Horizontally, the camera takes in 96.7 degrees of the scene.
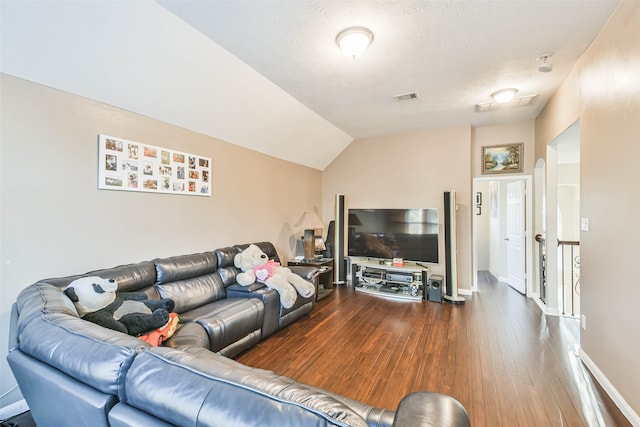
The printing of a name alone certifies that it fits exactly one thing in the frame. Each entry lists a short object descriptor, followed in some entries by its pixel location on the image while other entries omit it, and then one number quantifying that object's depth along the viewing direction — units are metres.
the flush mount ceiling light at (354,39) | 2.32
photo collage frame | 2.57
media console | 4.68
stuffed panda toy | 1.87
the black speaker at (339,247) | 5.39
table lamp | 4.91
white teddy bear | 3.25
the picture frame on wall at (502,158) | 4.77
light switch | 2.53
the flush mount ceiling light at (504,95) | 3.47
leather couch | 0.75
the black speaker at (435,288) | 4.49
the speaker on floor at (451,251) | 4.49
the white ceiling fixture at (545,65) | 2.75
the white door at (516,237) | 4.86
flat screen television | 4.74
